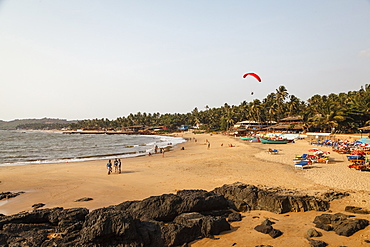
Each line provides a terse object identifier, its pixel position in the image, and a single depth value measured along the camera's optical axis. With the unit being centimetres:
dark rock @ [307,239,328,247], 641
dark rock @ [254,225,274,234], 746
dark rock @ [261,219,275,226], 786
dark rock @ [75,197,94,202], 1189
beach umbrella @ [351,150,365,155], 1964
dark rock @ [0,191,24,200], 1303
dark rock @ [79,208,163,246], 609
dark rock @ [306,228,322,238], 706
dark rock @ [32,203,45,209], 1112
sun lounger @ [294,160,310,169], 1856
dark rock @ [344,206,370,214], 854
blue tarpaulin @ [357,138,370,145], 2457
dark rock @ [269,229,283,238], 718
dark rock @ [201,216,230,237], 745
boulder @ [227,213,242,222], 851
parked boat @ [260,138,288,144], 3841
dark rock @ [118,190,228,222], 823
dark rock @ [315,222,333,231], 748
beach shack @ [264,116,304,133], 5269
